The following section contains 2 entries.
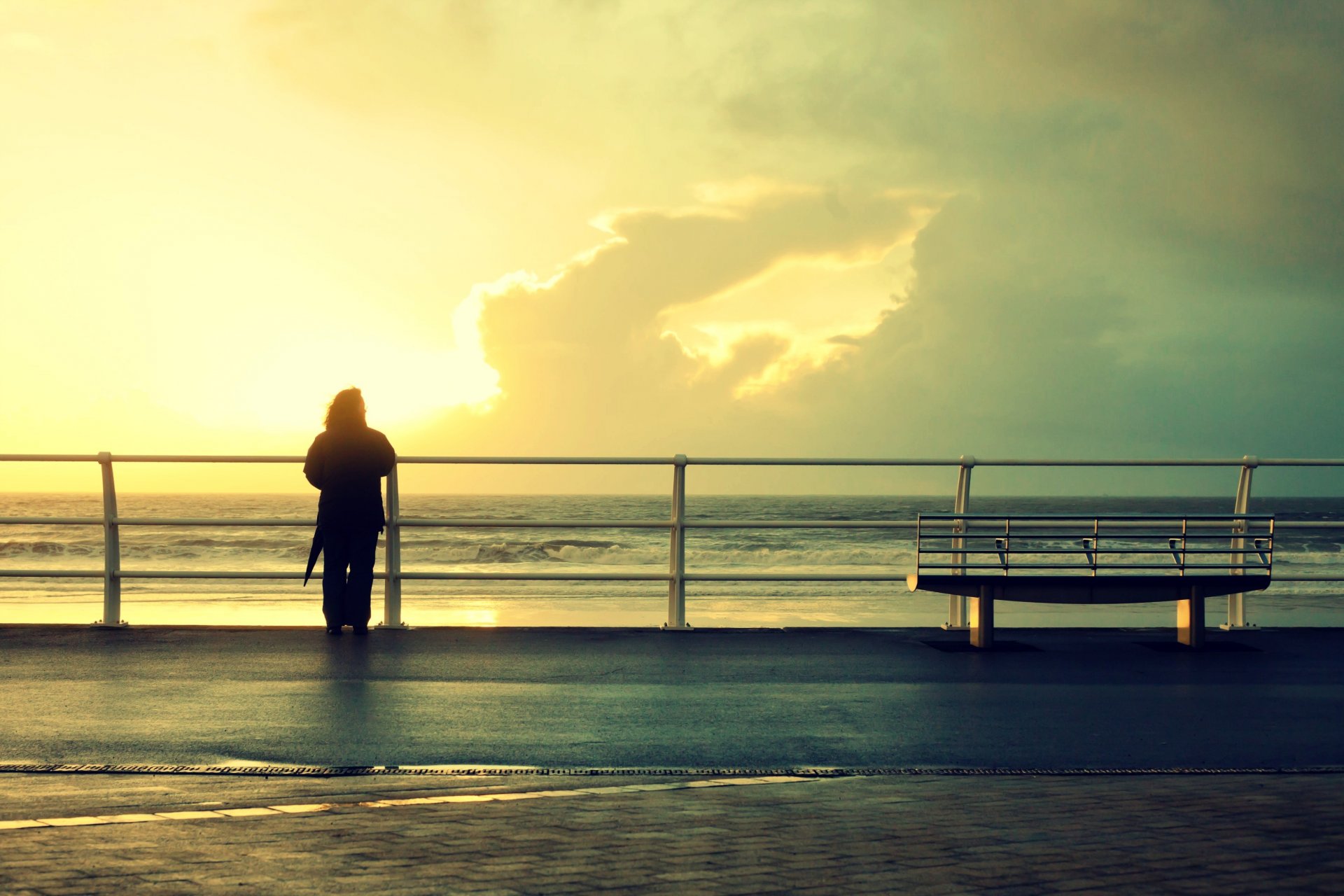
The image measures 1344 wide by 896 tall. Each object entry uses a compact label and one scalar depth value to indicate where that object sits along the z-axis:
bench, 9.29
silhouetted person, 10.23
